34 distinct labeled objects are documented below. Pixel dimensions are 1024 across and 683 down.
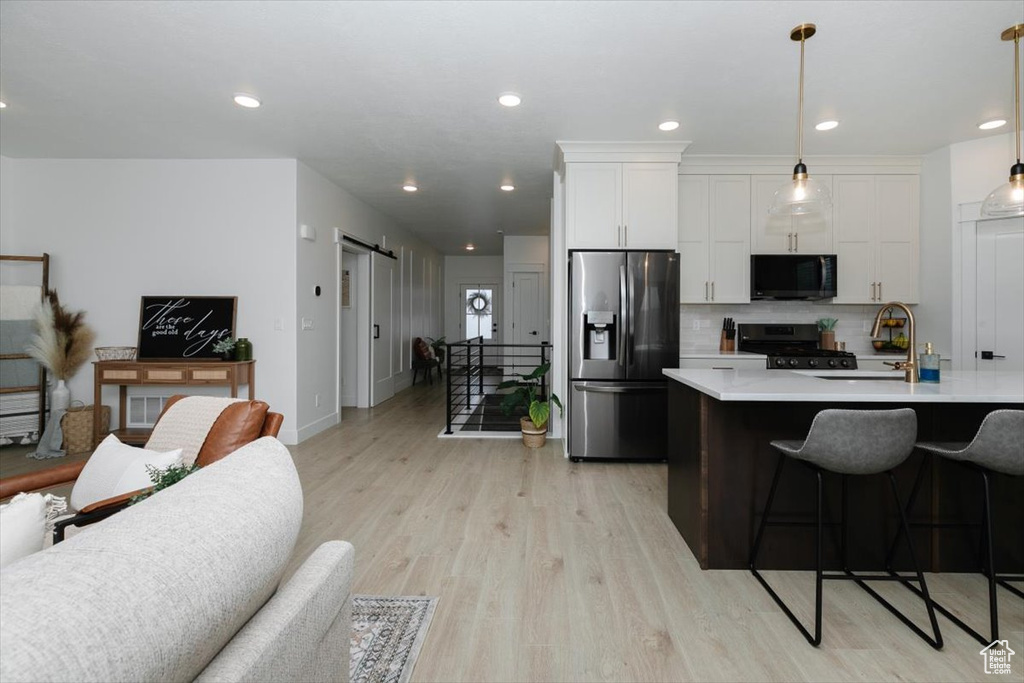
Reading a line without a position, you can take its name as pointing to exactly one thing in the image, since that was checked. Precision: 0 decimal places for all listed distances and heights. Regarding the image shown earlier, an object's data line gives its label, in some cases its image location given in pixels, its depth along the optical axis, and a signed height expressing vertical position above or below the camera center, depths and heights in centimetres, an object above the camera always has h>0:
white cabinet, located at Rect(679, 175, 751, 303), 479 +89
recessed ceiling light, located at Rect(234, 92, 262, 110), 342 +158
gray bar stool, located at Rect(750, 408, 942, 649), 188 -42
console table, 439 -35
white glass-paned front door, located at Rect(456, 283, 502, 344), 1163 +55
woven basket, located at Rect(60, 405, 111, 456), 441 -83
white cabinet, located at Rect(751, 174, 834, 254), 475 +96
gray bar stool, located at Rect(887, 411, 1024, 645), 184 -46
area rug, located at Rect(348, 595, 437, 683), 169 -111
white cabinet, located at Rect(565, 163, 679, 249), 441 +112
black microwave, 462 +51
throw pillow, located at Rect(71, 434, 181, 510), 192 -55
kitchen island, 236 -75
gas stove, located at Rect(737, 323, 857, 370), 487 -6
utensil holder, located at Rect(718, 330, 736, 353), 492 -12
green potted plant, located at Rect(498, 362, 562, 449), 477 -70
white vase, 450 -57
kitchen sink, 280 -25
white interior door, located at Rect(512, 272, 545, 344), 915 +47
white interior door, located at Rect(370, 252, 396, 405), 695 +6
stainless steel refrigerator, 419 -11
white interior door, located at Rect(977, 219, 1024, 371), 402 +29
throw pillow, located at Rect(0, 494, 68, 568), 73 -29
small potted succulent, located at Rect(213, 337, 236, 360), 446 -13
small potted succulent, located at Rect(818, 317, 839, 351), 485 +0
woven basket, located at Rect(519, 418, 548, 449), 478 -96
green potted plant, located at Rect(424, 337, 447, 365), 972 -30
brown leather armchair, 199 -44
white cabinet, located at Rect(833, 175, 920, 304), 474 +87
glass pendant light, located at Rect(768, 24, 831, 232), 260 +71
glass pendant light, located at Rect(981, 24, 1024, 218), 238 +65
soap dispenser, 257 -17
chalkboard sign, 464 +7
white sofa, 51 -31
